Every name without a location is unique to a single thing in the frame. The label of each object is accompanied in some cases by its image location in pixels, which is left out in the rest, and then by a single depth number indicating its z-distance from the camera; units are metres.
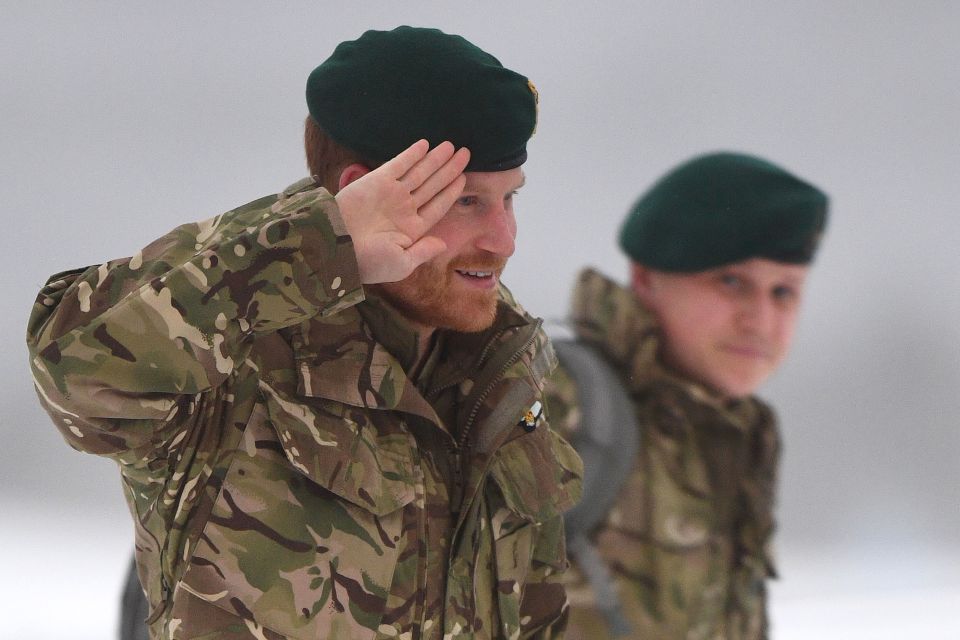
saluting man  10.19
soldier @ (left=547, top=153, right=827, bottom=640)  11.01
